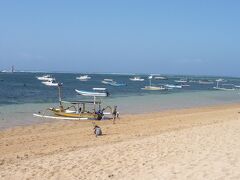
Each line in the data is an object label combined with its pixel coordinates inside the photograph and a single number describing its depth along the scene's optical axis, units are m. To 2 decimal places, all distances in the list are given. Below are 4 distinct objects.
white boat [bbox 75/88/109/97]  46.32
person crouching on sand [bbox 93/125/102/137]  20.79
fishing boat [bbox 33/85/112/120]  30.22
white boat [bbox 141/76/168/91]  85.56
